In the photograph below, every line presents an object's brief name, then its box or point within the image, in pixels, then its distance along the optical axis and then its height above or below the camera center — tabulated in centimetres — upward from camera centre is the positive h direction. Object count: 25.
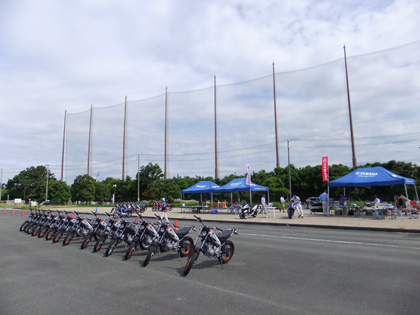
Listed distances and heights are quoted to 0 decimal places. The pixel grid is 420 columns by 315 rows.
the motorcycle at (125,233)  917 -98
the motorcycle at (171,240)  789 -104
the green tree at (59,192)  6192 +159
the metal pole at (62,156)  9162 +1284
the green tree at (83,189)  5997 +211
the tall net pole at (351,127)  5282 +1254
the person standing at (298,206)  2184 -50
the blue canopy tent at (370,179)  2020 +131
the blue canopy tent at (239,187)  2677 +108
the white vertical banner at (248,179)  2609 +170
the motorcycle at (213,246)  708 -110
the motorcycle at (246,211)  2273 -86
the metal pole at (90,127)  8781 +2059
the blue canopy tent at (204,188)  2997 +110
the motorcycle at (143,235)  832 -96
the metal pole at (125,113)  8244 +2260
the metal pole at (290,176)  4968 +374
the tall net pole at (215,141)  6652 +1289
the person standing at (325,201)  2272 -17
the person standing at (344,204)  2297 -40
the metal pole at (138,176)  6438 +486
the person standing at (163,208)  2878 -78
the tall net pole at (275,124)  6230 +1553
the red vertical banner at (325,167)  2425 +246
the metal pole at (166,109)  7691 +2226
